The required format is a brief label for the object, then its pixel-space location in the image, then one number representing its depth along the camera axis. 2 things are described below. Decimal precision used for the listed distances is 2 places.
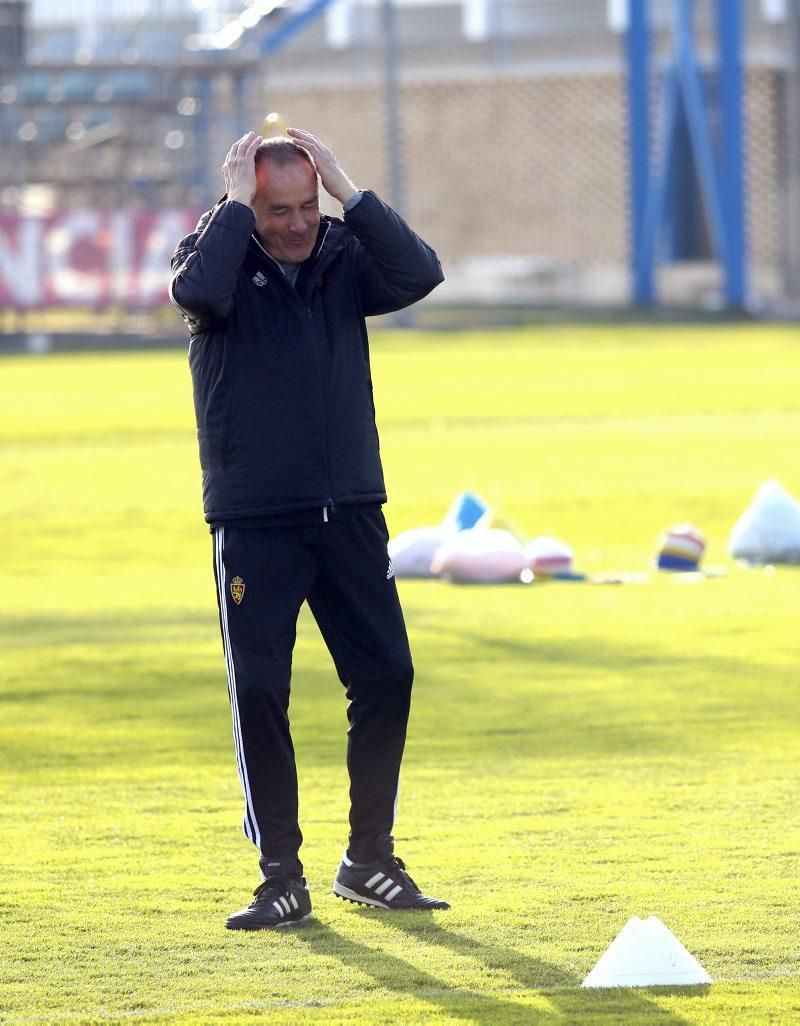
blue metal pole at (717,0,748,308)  94.00
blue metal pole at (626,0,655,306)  97.87
